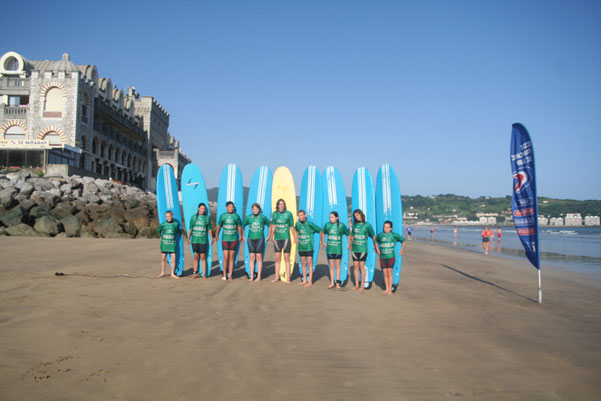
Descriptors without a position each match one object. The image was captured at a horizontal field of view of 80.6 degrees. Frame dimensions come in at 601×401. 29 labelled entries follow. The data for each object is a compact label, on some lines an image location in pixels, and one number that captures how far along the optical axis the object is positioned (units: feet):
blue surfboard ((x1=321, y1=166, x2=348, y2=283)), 22.59
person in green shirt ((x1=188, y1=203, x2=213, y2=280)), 21.11
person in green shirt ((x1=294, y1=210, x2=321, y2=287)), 20.36
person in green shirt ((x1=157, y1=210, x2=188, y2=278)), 21.11
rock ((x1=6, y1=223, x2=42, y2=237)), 39.55
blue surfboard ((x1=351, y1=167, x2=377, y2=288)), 21.49
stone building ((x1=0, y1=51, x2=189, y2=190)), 71.67
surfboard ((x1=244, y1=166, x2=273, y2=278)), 23.31
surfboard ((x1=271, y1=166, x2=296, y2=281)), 23.20
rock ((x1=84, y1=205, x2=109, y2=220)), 50.79
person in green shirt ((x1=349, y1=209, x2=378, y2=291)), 19.30
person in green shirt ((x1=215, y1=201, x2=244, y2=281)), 20.83
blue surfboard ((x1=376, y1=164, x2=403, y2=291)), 21.29
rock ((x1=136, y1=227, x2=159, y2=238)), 47.99
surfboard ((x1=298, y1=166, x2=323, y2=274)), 22.79
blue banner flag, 17.22
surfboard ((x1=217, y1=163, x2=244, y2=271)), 23.76
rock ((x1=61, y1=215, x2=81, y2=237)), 43.01
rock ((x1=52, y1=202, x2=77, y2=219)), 47.98
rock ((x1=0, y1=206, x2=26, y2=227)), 40.85
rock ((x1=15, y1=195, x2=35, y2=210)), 46.78
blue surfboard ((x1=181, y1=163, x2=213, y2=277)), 24.06
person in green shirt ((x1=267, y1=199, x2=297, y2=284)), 20.63
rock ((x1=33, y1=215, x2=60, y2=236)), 41.11
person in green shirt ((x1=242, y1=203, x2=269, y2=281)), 20.83
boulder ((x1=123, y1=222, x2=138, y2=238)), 46.82
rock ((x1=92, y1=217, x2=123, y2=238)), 44.70
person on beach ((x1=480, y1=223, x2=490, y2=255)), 52.75
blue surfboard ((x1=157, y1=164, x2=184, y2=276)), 23.44
